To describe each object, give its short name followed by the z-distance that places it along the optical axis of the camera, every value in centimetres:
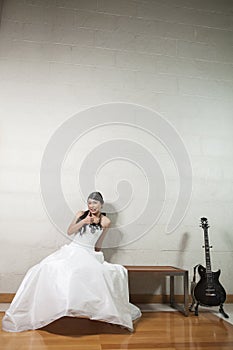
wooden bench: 257
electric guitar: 260
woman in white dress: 196
